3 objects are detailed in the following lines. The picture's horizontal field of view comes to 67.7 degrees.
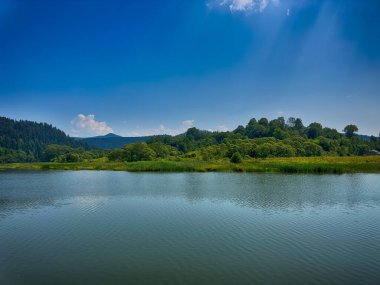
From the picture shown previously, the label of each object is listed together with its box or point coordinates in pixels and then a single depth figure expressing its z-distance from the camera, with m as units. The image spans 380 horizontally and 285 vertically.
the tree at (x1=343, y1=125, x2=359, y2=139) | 186.75
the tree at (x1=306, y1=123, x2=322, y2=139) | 193.88
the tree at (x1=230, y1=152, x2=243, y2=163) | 92.50
